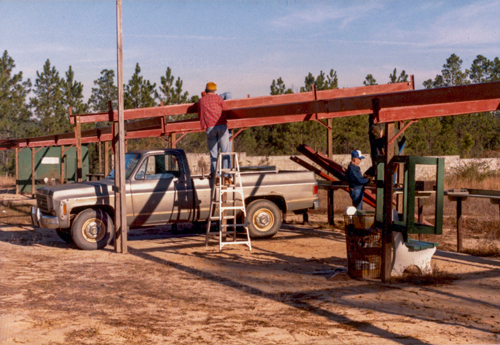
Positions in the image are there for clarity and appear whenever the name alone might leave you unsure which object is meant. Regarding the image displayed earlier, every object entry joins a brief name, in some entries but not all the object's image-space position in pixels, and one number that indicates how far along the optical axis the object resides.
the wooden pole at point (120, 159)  11.73
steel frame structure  8.80
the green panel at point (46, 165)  32.38
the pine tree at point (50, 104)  42.66
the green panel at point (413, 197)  8.28
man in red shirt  12.56
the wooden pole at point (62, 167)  28.34
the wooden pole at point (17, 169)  30.39
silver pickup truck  12.24
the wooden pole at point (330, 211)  15.75
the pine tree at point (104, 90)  64.25
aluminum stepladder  12.09
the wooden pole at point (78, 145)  14.65
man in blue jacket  12.45
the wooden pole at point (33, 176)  29.39
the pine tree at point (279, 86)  42.16
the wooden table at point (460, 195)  11.35
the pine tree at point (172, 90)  39.84
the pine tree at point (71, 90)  46.12
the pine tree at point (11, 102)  45.06
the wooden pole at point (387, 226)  8.73
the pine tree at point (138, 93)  39.69
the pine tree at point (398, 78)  48.28
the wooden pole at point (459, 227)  11.72
